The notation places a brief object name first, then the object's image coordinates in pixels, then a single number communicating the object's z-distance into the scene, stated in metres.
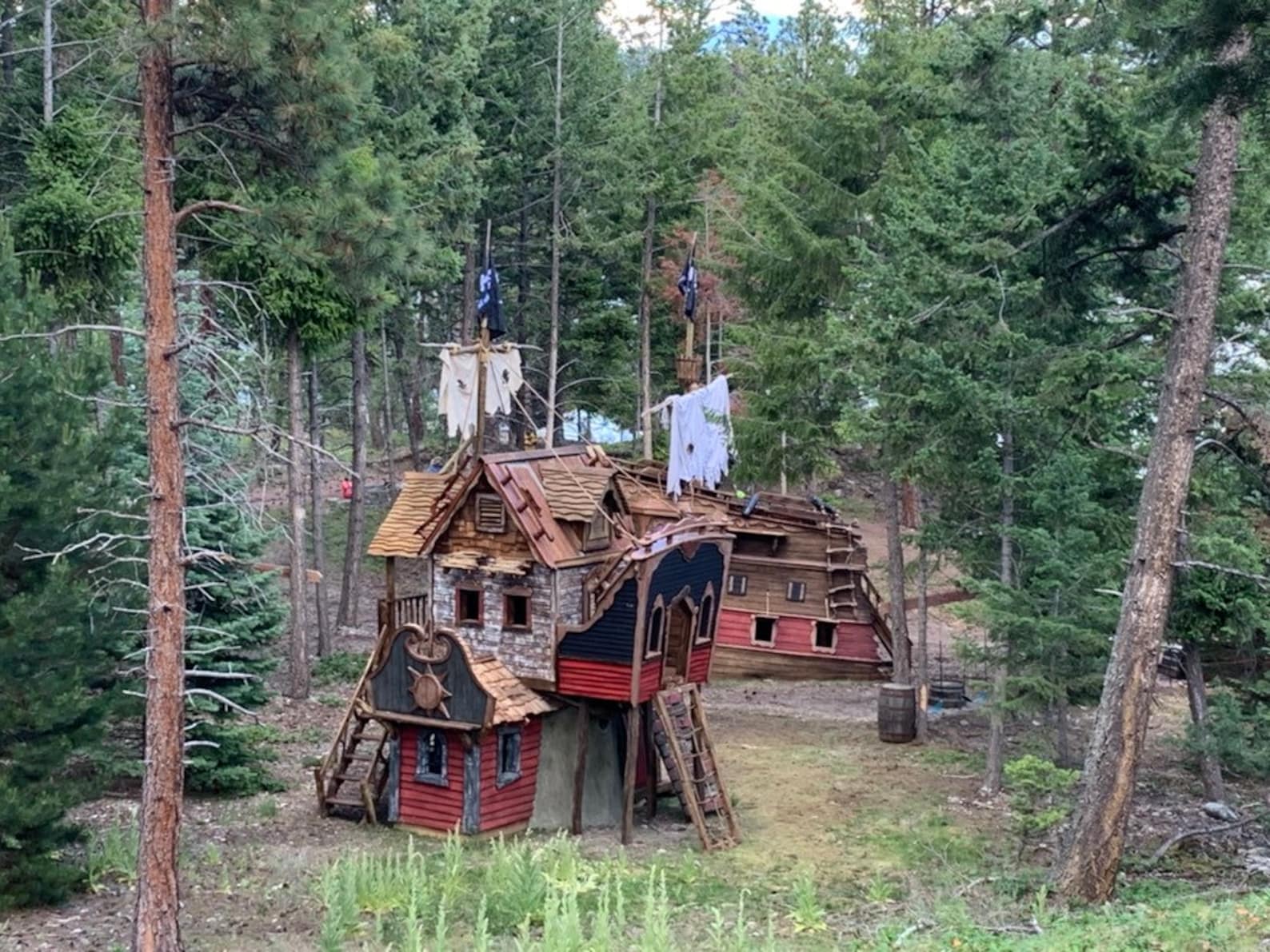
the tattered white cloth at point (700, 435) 25.64
